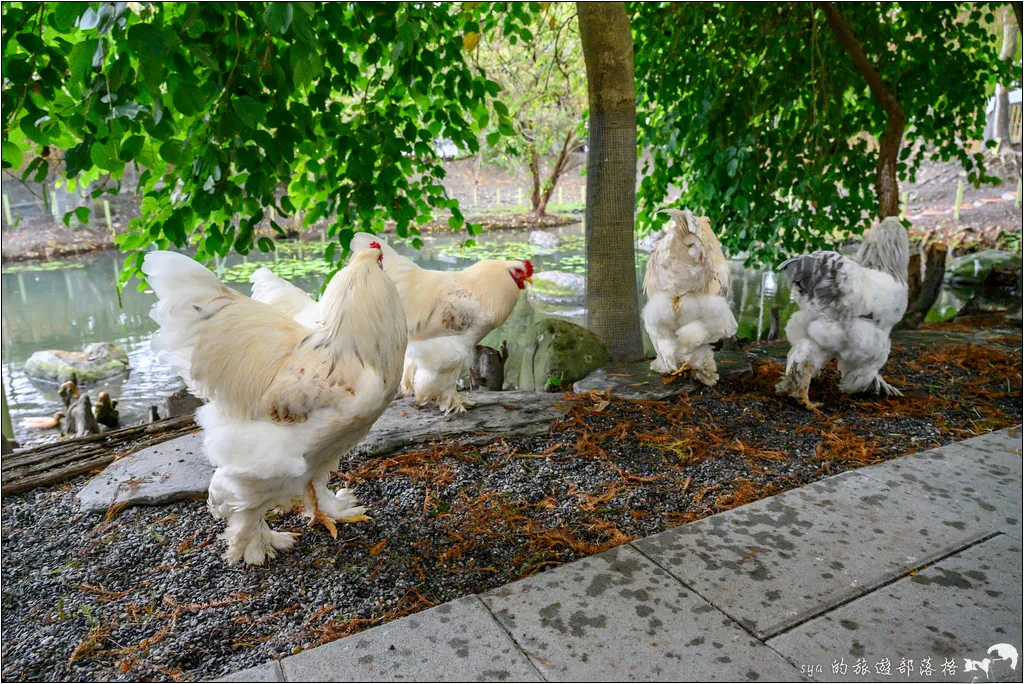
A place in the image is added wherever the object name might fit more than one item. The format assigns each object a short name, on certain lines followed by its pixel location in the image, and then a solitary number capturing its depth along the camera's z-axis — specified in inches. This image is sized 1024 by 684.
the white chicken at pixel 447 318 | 155.3
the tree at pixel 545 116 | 320.2
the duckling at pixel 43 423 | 237.0
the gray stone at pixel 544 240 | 623.5
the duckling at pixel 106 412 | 201.0
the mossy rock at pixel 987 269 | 392.8
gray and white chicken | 153.0
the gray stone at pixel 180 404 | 180.1
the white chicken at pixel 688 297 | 166.4
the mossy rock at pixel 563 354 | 188.5
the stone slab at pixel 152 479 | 117.6
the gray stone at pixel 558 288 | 404.8
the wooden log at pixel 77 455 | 129.0
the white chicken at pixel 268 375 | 91.8
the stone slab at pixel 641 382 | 165.8
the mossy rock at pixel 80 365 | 288.3
